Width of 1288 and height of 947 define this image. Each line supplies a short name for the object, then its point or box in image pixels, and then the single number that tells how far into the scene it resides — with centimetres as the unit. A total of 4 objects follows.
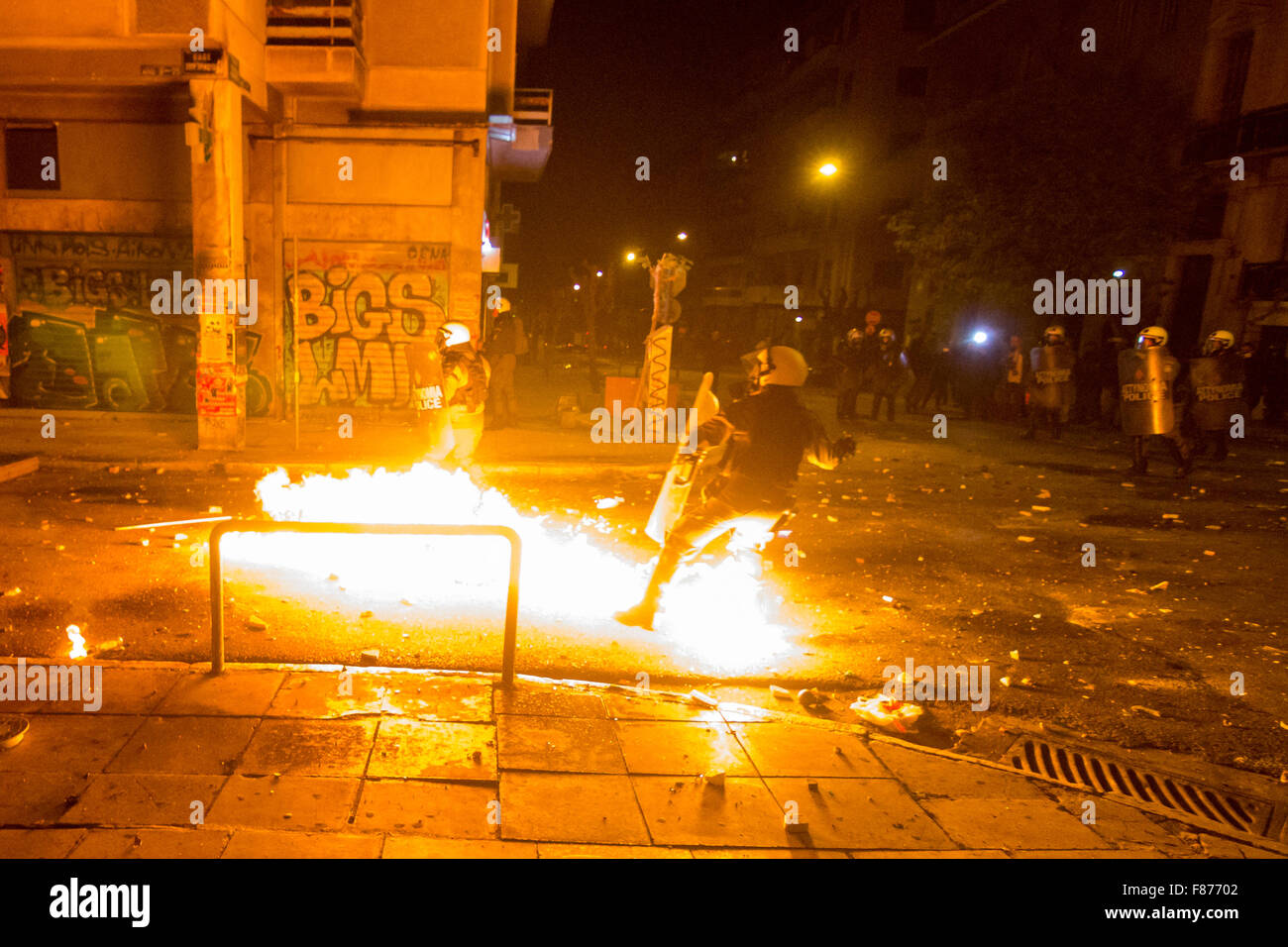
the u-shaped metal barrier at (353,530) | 433
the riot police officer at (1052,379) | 1498
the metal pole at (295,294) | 1227
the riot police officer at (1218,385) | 1245
